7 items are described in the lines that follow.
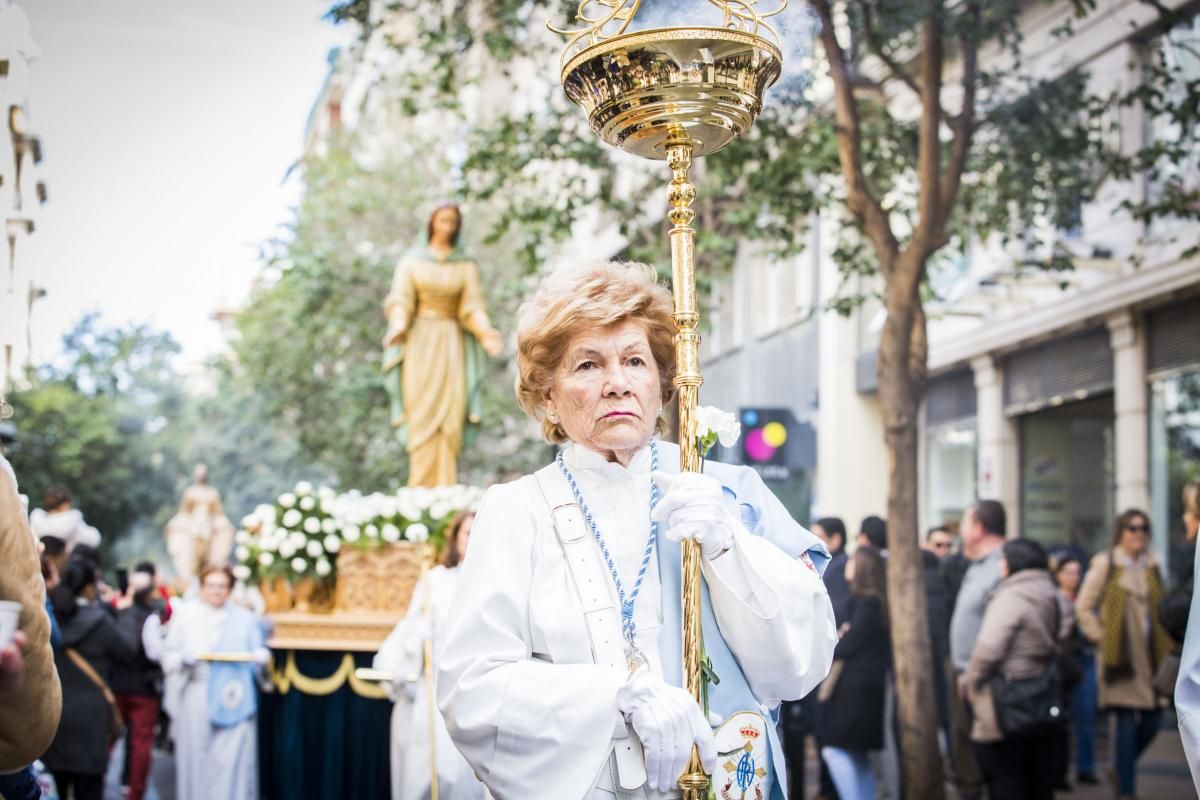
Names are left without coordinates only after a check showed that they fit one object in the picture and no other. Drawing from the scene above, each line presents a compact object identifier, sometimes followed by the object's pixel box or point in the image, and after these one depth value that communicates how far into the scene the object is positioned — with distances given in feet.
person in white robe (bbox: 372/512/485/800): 24.35
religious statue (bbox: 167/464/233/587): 82.38
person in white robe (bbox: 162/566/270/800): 31.01
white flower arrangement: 31.19
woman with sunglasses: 31.96
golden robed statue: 35.50
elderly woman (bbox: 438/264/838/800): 11.45
